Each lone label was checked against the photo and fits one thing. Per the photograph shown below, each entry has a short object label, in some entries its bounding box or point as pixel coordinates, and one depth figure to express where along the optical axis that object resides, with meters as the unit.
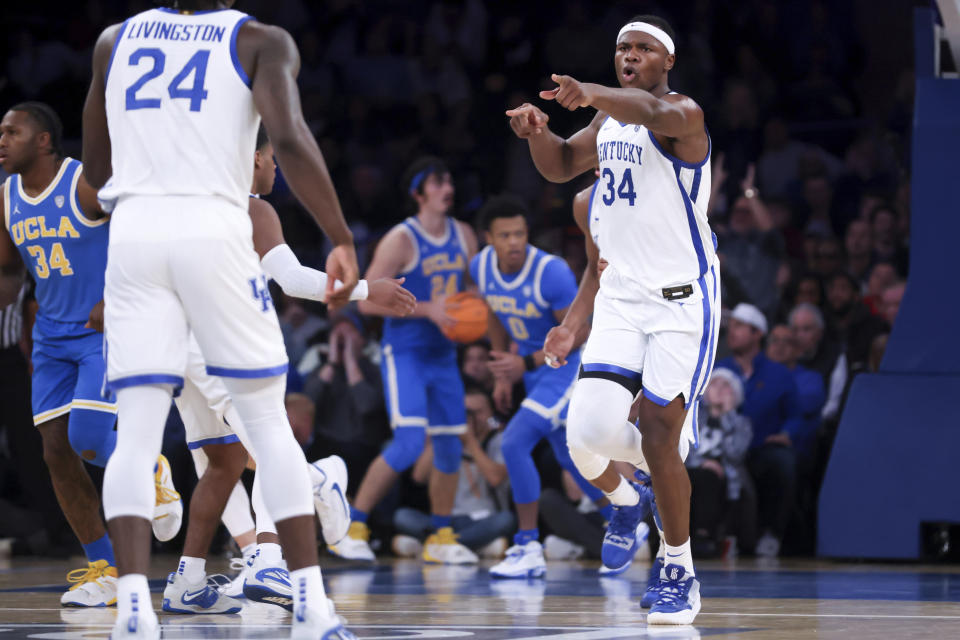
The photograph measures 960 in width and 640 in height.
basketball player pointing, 11.08
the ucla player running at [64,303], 12.70
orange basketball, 19.00
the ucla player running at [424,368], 19.20
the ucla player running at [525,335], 17.44
